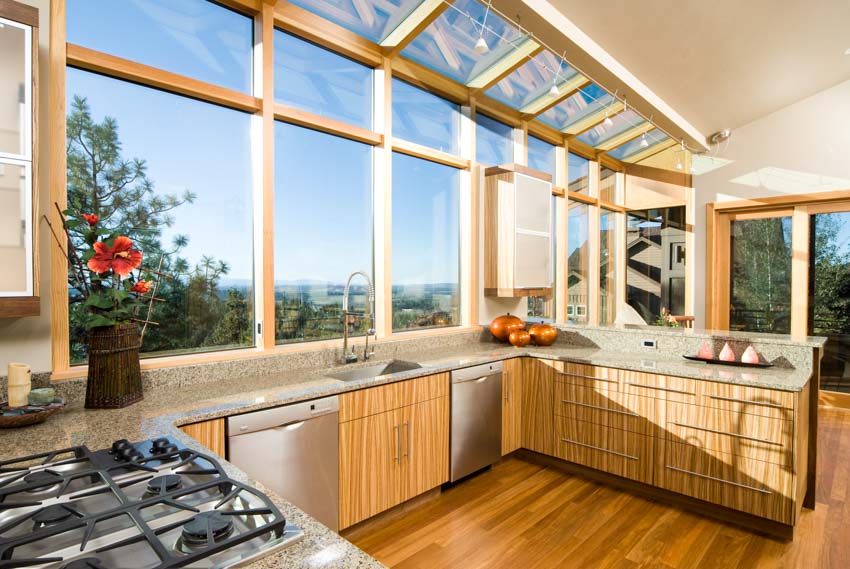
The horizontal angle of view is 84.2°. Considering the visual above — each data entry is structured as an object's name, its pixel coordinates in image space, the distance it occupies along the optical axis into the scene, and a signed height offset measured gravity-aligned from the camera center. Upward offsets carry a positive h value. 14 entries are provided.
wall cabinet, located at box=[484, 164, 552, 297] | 3.94 +0.43
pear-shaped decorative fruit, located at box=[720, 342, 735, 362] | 3.01 -0.49
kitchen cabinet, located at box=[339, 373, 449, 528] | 2.41 -0.92
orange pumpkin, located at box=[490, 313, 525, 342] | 3.94 -0.39
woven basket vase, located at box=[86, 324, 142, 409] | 1.88 -0.34
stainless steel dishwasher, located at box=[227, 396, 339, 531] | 2.00 -0.77
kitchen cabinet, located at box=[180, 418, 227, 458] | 1.84 -0.61
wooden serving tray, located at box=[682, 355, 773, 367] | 2.94 -0.55
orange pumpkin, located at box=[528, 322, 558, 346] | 3.82 -0.45
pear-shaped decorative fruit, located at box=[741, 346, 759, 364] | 2.95 -0.50
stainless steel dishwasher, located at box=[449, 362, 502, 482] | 3.04 -0.94
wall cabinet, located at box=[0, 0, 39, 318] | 1.67 +0.45
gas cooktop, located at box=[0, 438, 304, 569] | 0.80 -0.47
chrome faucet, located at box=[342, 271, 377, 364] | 2.94 -0.33
